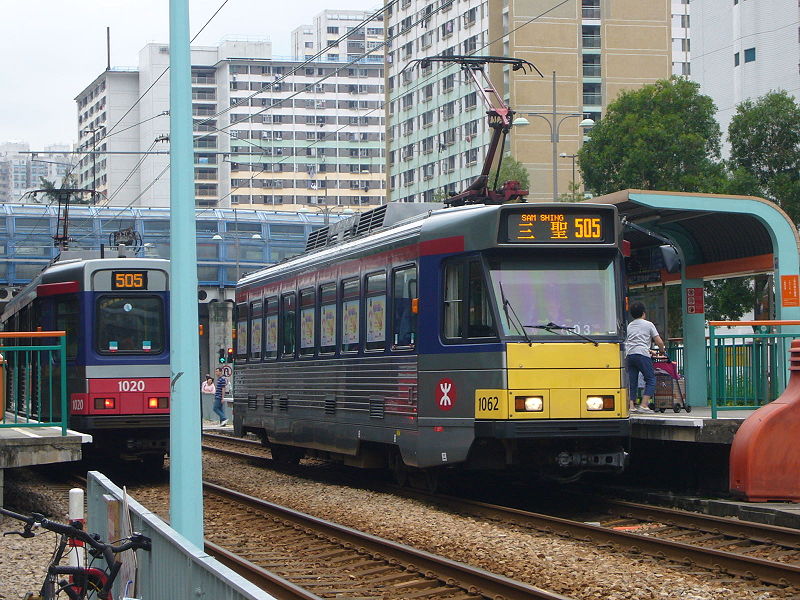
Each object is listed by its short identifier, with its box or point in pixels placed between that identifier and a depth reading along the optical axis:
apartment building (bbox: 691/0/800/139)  74.38
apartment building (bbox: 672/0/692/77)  121.56
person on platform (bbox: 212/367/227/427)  39.47
